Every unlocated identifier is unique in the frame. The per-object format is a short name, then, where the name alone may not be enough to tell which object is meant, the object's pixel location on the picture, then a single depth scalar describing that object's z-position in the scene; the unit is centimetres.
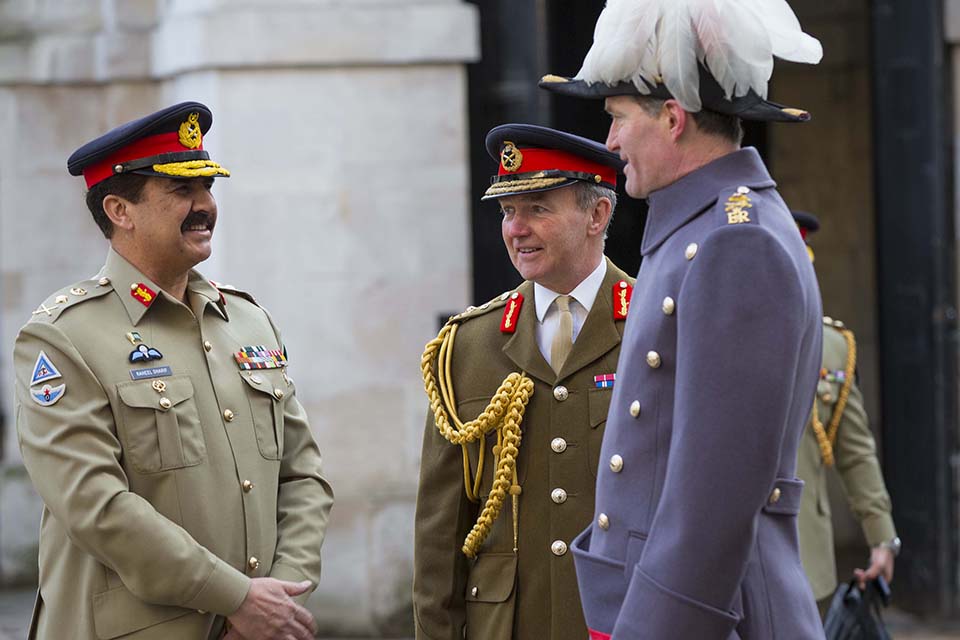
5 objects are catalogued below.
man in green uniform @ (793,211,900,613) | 1150
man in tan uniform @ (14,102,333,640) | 675
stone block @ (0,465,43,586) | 1637
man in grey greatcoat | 479
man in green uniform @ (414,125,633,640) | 716
